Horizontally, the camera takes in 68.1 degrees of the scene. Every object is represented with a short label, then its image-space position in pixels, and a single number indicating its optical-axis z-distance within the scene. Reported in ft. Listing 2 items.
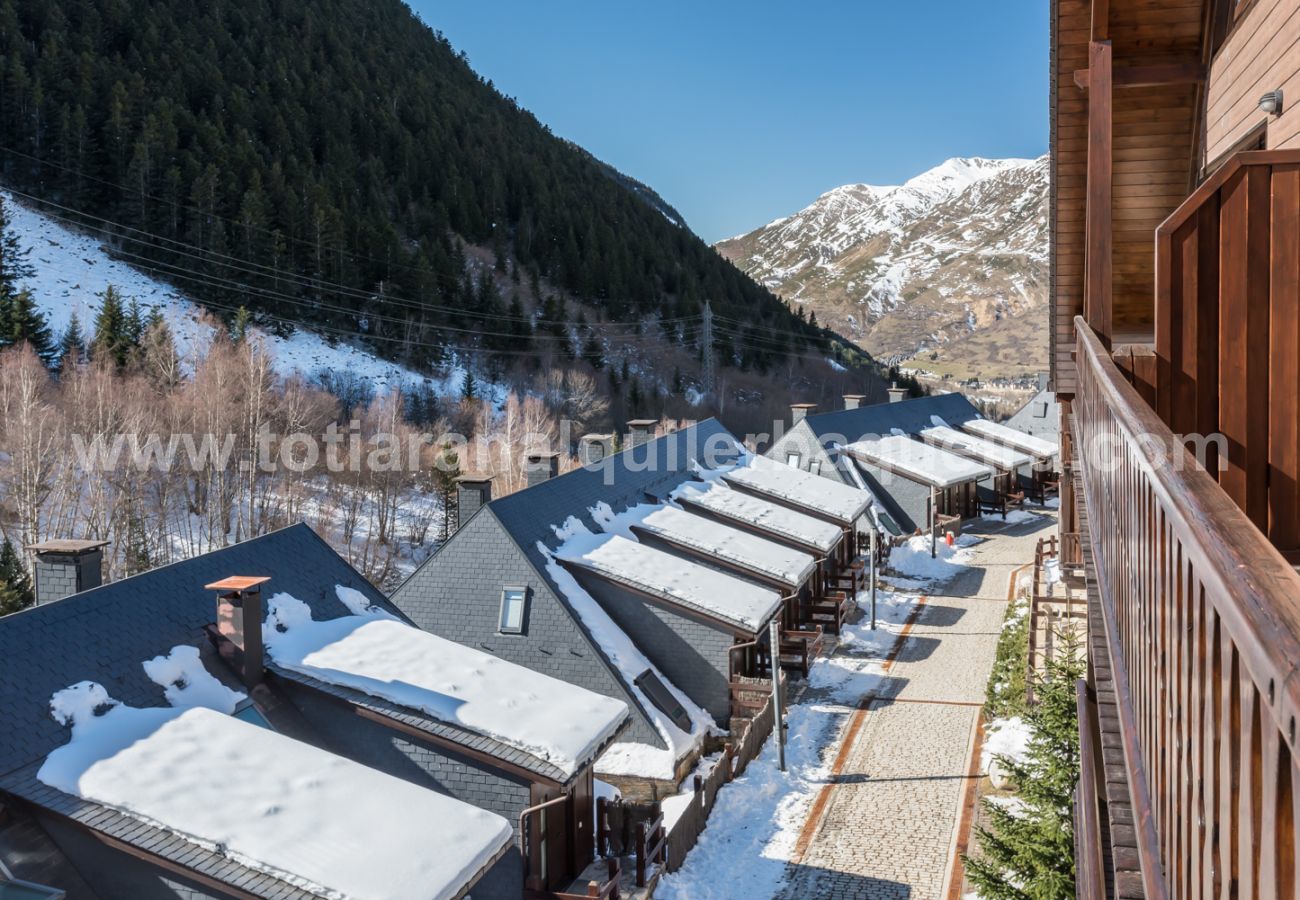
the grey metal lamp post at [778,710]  51.52
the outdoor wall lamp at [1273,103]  21.45
